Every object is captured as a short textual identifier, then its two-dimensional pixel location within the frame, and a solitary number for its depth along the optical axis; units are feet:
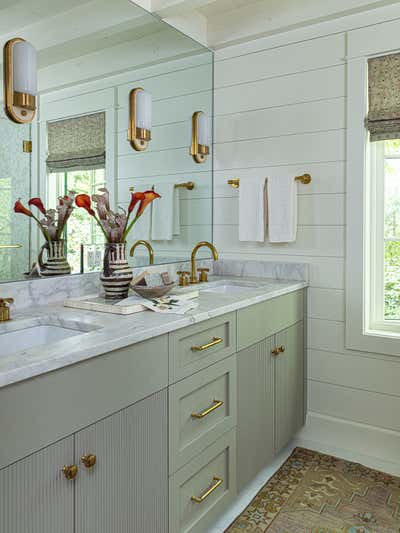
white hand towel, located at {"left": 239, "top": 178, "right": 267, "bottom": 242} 8.55
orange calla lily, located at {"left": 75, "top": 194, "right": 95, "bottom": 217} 5.98
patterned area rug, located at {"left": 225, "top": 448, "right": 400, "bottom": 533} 6.01
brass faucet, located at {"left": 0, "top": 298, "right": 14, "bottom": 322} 4.81
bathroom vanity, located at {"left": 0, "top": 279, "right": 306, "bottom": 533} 3.30
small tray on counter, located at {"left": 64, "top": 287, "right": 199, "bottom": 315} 5.25
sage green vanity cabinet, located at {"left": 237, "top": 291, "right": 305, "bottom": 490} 6.27
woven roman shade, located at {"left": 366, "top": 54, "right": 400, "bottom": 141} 7.36
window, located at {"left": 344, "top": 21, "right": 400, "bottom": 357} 7.44
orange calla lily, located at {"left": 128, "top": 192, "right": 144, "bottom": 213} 6.52
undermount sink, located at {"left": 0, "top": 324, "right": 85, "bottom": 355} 4.60
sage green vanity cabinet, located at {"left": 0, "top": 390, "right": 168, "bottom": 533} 3.25
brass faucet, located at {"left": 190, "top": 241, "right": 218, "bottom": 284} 7.93
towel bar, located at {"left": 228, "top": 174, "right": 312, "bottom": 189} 8.13
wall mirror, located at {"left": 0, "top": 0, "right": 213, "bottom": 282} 5.60
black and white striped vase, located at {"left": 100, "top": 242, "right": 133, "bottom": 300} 6.07
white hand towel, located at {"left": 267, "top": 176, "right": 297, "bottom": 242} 8.24
